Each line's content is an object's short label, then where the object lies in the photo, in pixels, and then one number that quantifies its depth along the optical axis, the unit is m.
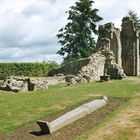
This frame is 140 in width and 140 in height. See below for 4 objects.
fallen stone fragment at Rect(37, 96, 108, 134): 6.74
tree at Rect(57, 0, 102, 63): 29.79
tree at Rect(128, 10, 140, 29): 38.85
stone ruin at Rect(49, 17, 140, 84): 16.75
